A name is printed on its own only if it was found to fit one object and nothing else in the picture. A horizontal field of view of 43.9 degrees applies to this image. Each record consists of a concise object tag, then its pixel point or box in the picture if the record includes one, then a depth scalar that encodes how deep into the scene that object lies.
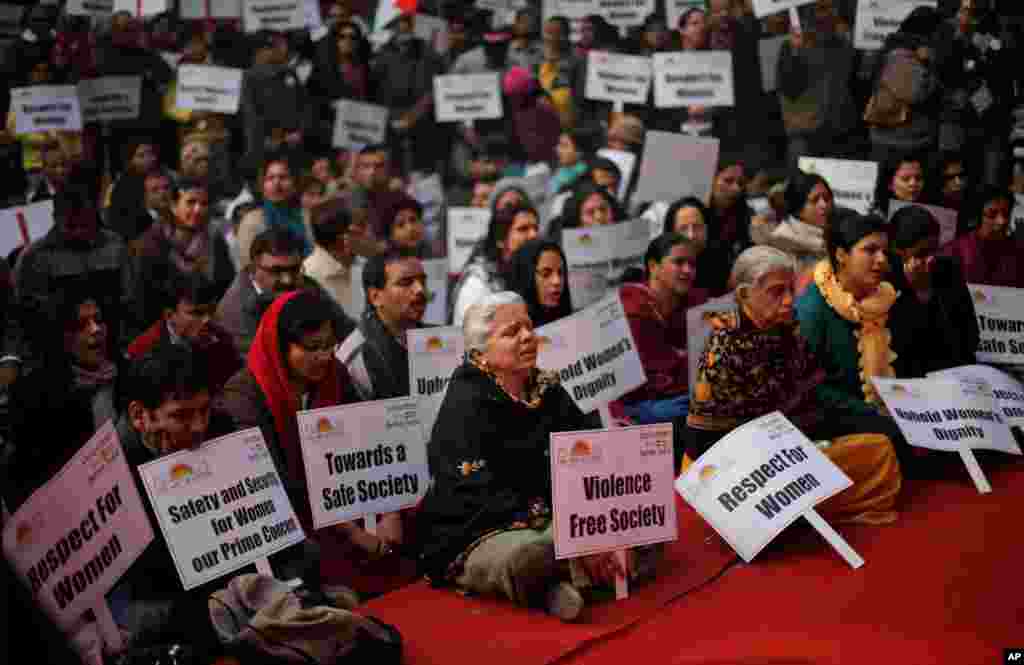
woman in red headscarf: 5.07
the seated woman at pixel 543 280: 6.71
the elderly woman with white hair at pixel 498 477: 4.74
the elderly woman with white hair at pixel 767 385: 5.67
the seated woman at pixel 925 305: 6.69
